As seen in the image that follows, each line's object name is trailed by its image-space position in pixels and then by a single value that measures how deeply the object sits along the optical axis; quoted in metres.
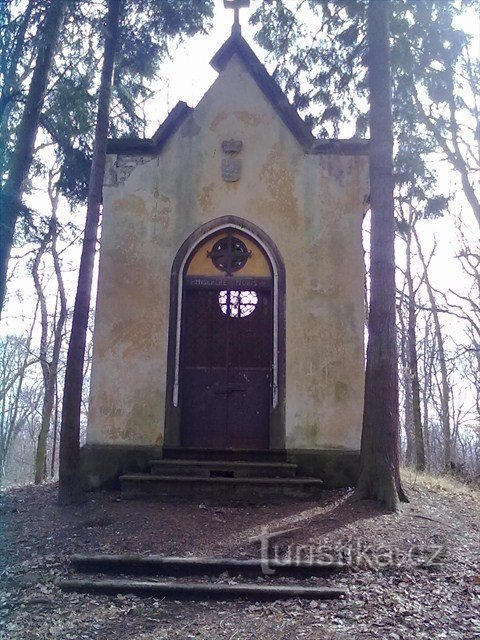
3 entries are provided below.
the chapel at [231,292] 9.34
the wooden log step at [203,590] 5.19
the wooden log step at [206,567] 5.66
